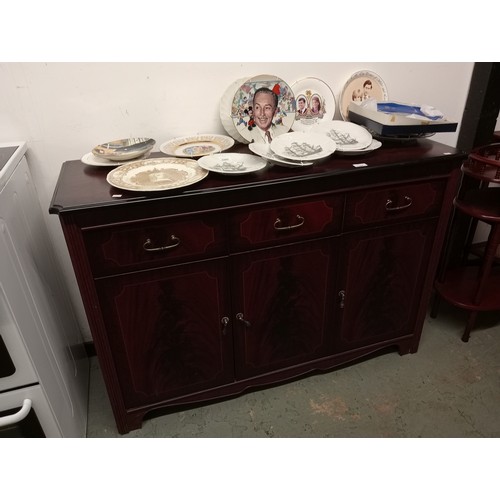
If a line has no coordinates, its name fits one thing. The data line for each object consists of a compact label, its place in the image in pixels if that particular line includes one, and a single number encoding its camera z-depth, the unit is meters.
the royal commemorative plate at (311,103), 1.49
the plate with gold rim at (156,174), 1.08
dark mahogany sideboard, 1.09
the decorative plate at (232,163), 1.17
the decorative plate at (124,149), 1.25
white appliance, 0.97
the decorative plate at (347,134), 1.34
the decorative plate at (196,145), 1.33
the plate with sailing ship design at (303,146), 1.24
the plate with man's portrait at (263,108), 1.38
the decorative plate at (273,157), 1.19
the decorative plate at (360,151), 1.30
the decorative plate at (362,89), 1.53
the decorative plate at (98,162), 1.25
